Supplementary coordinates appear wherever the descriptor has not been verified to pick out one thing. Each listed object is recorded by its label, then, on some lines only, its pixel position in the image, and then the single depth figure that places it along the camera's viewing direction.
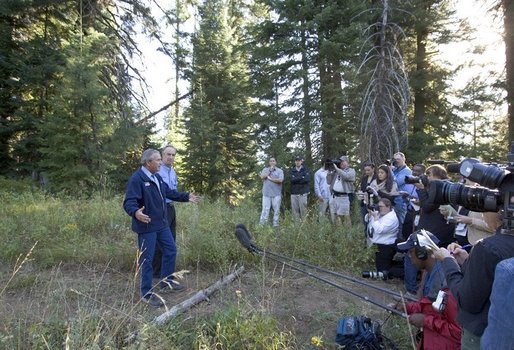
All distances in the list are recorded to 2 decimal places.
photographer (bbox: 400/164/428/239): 5.87
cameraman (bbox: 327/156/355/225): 8.25
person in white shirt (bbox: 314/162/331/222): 9.21
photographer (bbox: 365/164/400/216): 6.08
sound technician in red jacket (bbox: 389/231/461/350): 2.88
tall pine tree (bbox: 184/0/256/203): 15.79
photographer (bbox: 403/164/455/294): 4.90
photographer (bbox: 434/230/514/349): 1.84
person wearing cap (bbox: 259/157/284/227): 9.41
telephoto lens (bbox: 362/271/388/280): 5.59
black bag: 3.23
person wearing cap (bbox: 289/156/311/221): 9.39
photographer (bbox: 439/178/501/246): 2.29
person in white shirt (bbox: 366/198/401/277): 5.87
